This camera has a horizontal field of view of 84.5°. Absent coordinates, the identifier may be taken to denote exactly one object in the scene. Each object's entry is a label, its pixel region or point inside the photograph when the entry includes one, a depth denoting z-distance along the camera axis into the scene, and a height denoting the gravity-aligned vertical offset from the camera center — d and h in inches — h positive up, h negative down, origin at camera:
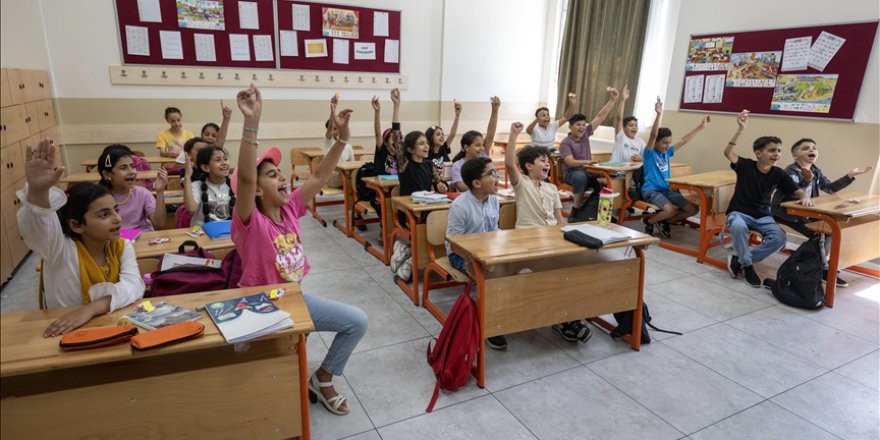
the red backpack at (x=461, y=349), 85.9 -44.1
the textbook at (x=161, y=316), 54.3 -26.2
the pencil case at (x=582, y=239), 89.0 -25.6
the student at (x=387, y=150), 167.8 -20.1
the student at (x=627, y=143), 198.8 -17.0
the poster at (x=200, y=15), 200.7 +28.2
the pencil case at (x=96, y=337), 48.1 -25.3
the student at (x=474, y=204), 105.7 -23.8
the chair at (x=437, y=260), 105.5 -37.2
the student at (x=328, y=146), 198.7 -25.5
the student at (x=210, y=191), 109.3 -23.6
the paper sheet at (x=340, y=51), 231.8 +17.9
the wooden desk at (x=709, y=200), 155.8 -30.3
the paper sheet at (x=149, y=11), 194.5 +27.6
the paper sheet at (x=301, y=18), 219.9 +31.0
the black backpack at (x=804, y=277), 124.3 -43.1
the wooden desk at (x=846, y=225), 124.5 -30.8
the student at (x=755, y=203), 141.9 -29.2
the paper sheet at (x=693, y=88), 197.0 +5.8
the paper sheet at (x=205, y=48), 205.8 +15.1
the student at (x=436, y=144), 170.7 -17.9
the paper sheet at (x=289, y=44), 220.1 +19.2
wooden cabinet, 127.5 -16.6
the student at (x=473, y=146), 154.0 -16.2
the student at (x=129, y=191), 100.0 -23.1
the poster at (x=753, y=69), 173.9 +12.9
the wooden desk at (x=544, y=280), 86.7 -33.8
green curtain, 229.1 +24.6
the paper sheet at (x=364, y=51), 237.0 +18.7
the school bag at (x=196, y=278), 71.2 -28.1
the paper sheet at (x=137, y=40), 194.1 +16.1
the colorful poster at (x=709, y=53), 187.2 +19.2
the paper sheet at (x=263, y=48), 215.8 +16.7
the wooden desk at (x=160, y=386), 49.0 -33.7
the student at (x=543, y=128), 227.6 -14.6
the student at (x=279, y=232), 61.1 -20.2
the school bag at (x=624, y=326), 103.9 -47.2
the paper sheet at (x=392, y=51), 243.7 +19.8
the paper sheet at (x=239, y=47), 211.6 +16.2
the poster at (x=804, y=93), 161.0 +4.6
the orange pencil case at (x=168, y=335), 49.4 -25.7
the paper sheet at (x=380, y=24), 237.5 +31.9
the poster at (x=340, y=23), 226.8 +30.6
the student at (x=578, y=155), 194.7 -22.9
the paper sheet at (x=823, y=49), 157.9 +18.6
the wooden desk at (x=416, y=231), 122.6 -34.9
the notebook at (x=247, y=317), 53.7 -26.2
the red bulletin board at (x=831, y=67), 153.3 +13.0
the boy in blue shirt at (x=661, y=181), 175.2 -28.6
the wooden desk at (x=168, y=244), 83.4 -28.2
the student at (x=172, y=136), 188.9 -20.3
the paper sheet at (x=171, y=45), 199.6 +15.4
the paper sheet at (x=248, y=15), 209.9 +29.7
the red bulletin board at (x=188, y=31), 193.0 +22.3
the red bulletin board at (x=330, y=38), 218.8 +24.1
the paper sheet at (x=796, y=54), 164.9 +17.7
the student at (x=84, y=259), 52.2 -20.8
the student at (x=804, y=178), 148.2 -20.9
